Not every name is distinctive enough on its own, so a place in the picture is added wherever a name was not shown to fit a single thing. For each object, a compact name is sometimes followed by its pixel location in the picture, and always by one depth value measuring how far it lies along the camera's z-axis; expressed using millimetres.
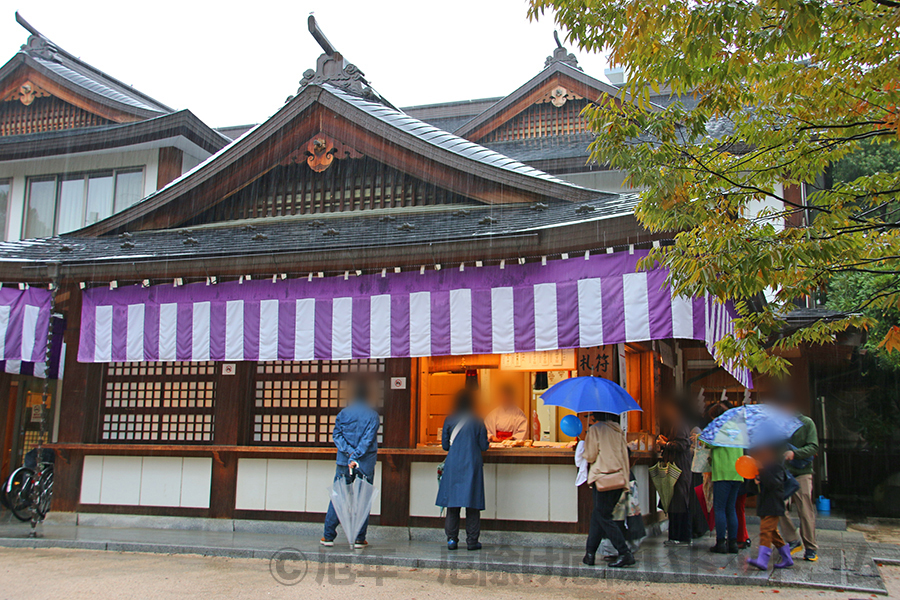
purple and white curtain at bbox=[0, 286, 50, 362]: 11336
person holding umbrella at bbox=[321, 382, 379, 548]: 9555
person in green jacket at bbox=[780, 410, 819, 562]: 8797
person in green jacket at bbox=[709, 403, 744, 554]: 9242
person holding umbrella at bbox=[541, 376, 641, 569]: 8250
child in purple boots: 8039
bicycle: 11666
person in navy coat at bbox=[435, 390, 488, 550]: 9359
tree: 5402
